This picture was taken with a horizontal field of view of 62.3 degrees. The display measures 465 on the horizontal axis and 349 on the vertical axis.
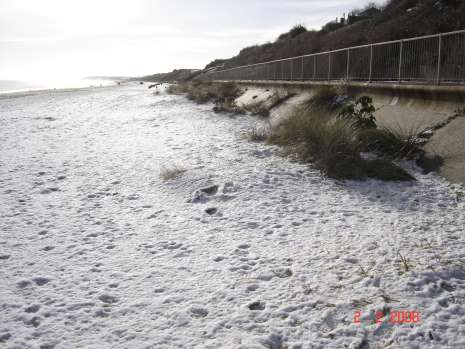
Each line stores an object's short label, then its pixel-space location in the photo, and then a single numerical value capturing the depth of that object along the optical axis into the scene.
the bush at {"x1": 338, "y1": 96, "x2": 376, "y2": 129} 7.80
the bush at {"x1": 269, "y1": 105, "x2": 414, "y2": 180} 6.09
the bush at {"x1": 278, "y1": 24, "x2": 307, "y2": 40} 45.90
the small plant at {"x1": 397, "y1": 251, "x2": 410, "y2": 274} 3.31
